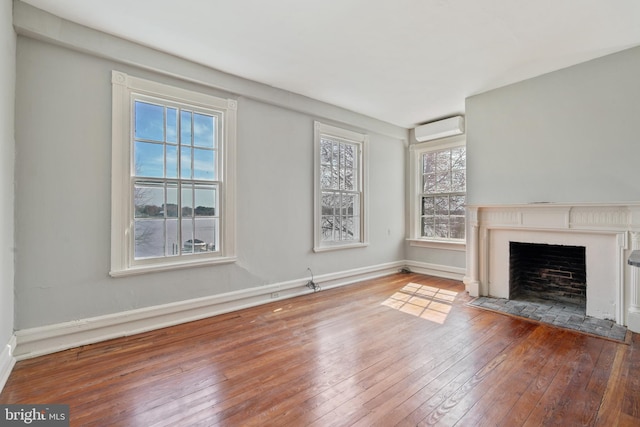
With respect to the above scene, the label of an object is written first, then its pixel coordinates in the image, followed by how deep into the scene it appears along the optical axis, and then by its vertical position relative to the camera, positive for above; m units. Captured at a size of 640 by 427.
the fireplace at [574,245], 3.01 -0.34
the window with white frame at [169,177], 2.79 +0.40
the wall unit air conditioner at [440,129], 4.77 +1.45
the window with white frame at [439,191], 5.10 +0.45
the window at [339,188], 4.39 +0.44
